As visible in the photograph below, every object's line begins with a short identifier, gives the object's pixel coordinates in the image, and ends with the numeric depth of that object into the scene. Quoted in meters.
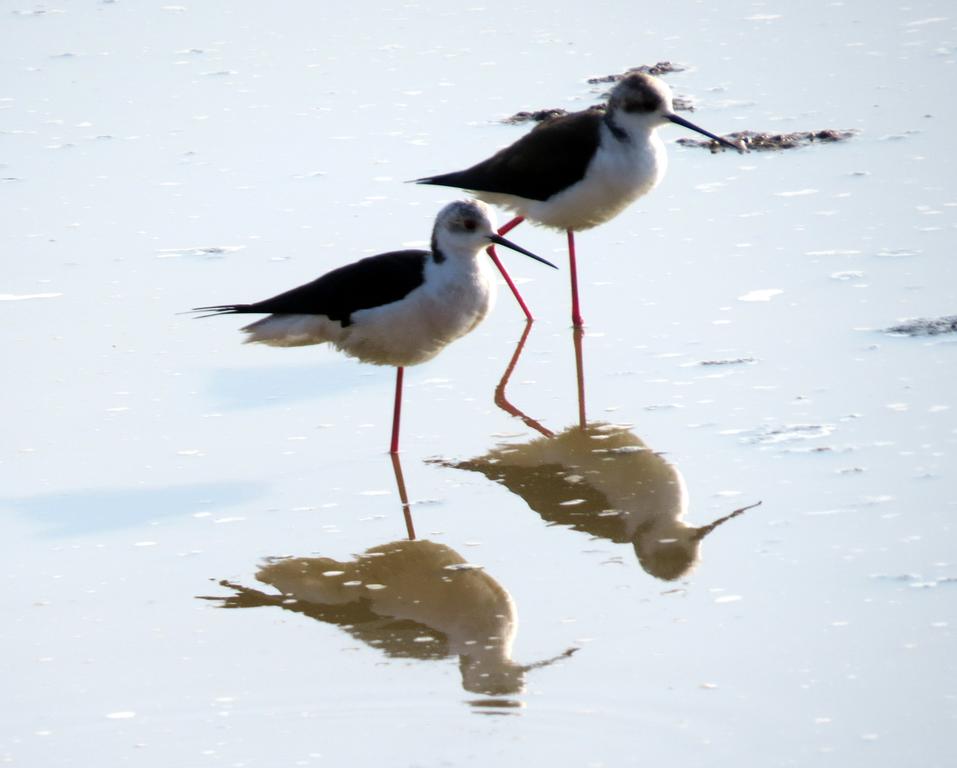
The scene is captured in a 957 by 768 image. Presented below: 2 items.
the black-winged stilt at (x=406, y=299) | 11.05
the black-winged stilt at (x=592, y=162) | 13.72
